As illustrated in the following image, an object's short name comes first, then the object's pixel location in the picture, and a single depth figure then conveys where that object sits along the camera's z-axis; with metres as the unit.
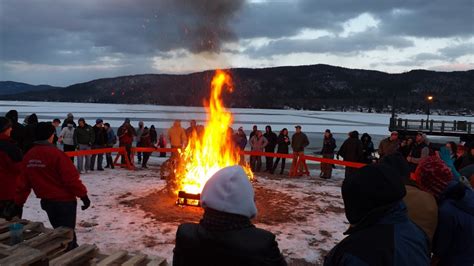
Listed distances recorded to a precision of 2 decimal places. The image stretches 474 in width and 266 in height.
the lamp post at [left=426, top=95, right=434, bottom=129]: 38.47
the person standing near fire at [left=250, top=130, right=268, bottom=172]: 14.24
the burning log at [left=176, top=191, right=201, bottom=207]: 8.50
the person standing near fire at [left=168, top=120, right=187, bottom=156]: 14.30
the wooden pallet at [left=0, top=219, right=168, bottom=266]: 3.58
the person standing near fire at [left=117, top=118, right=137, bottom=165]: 13.89
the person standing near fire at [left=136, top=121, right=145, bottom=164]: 14.97
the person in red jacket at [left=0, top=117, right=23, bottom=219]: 5.19
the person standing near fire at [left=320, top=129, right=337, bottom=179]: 13.36
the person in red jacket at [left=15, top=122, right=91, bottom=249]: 4.53
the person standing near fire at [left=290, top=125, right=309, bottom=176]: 13.61
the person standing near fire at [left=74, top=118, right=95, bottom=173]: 12.41
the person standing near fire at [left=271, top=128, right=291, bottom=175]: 14.14
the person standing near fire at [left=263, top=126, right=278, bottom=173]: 14.67
